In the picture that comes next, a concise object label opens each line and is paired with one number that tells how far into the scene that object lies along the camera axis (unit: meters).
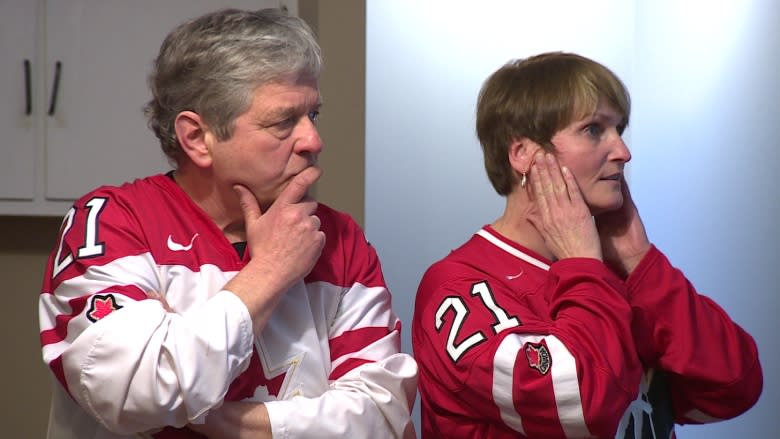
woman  6.45
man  6.29
